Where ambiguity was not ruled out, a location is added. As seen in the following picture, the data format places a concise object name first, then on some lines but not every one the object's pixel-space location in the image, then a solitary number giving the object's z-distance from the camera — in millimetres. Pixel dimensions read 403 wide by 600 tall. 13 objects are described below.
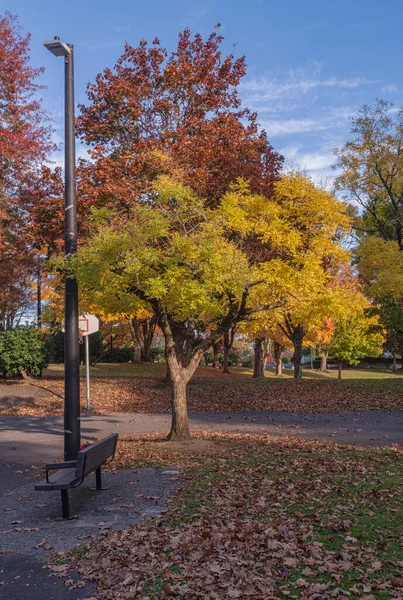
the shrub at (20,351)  22578
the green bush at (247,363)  55662
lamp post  8203
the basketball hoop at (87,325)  17031
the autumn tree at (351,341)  37169
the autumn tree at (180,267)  9422
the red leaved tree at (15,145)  21656
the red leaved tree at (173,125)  16438
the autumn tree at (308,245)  11367
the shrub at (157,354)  46906
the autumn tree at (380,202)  19672
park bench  6355
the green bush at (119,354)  42344
